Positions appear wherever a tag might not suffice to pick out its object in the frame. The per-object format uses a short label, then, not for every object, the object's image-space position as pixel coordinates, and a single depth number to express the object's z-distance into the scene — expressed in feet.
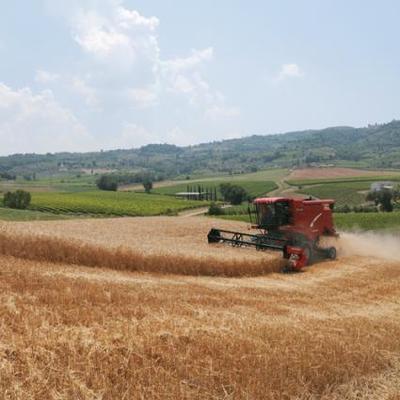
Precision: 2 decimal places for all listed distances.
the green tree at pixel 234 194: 345.31
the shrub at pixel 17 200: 221.46
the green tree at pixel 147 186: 453.58
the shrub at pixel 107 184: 454.81
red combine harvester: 78.28
